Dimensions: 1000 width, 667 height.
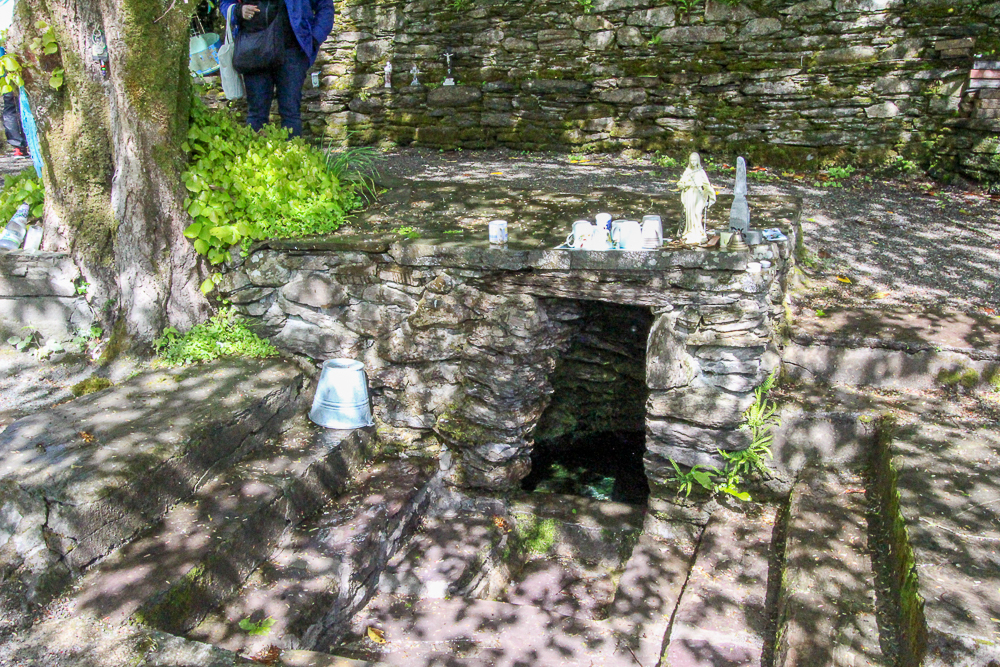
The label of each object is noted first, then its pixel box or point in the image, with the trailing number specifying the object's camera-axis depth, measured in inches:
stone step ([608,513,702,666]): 139.1
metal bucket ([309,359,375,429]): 179.2
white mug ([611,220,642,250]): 163.5
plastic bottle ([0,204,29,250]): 182.1
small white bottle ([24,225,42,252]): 182.1
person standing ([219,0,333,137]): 202.7
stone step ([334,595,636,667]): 135.9
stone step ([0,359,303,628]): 122.2
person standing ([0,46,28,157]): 292.4
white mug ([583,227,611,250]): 166.4
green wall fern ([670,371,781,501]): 164.7
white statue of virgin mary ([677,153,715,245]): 160.1
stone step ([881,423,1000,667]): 102.8
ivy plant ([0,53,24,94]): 165.0
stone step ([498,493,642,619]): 163.6
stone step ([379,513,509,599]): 157.2
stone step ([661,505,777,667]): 127.3
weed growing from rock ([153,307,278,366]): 182.1
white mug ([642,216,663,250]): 163.3
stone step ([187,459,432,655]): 127.6
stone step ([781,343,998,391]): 165.3
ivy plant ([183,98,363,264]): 183.2
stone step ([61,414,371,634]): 120.3
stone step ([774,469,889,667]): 115.4
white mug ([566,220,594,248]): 167.0
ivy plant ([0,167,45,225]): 186.5
